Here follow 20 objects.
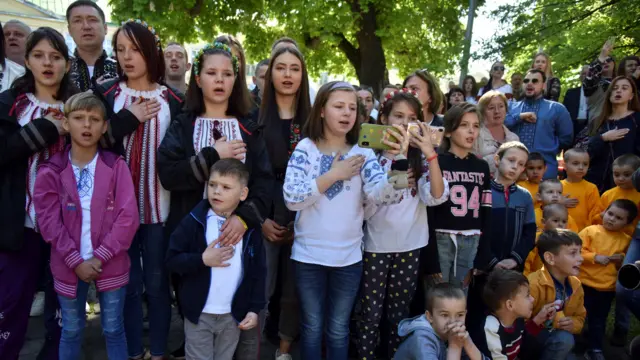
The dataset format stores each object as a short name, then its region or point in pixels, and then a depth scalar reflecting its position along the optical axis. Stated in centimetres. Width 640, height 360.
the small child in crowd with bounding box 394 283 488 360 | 277
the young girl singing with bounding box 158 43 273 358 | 277
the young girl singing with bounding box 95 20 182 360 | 293
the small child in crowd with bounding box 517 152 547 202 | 429
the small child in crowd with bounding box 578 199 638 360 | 381
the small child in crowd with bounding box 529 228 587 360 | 331
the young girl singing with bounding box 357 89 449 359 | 309
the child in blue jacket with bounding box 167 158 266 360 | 260
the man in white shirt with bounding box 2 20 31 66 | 454
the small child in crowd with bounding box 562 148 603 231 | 441
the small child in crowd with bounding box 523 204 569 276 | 401
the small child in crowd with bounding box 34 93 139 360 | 270
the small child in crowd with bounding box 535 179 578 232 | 416
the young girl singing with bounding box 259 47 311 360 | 329
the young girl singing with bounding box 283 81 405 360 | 288
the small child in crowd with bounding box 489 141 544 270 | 360
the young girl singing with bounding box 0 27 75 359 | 278
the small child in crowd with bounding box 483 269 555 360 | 305
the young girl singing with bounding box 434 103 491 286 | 330
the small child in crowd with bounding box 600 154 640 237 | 421
